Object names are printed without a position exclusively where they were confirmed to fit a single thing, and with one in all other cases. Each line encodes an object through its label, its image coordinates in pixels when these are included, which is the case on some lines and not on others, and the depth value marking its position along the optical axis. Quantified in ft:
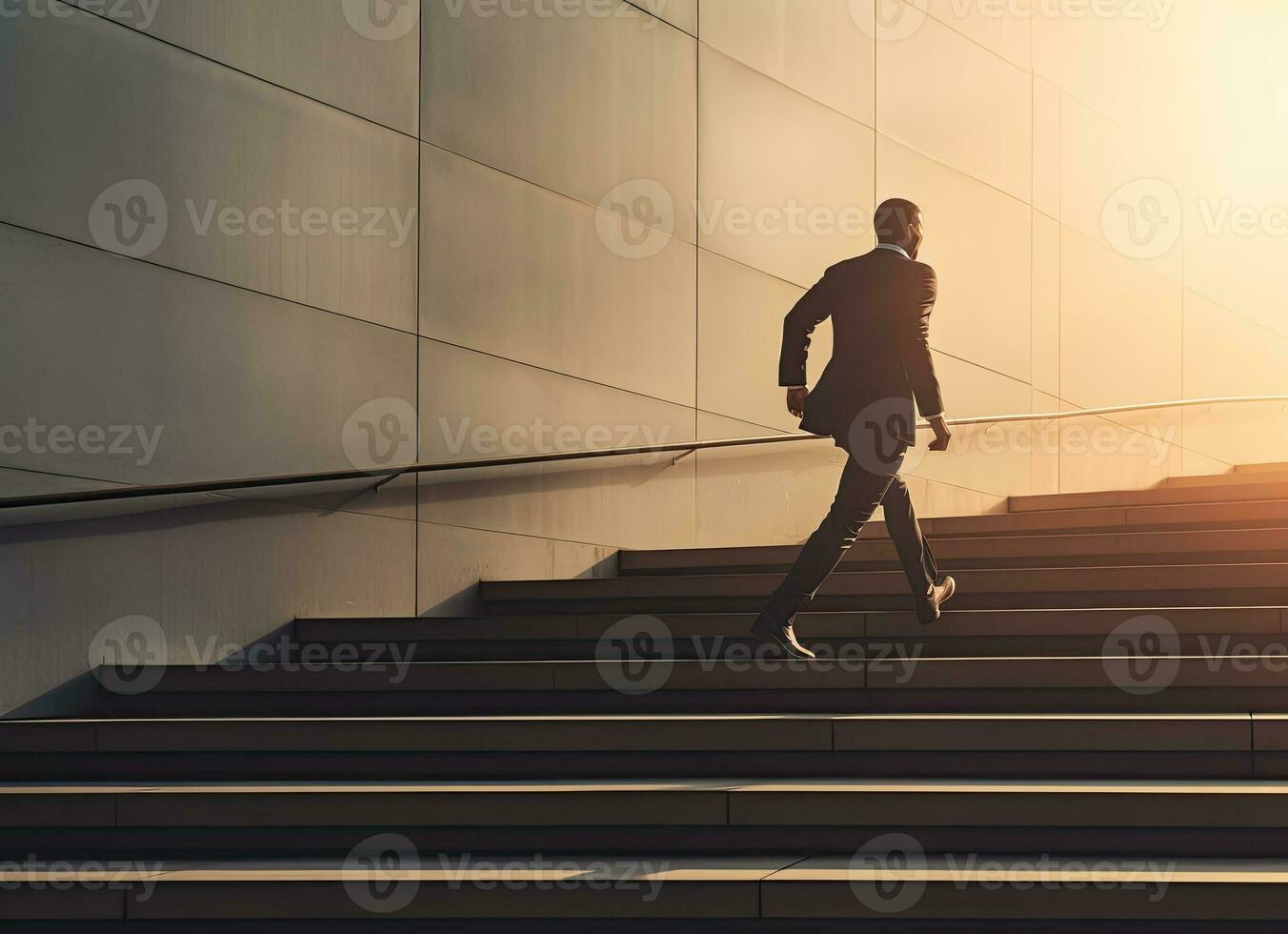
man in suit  18.61
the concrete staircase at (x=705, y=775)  13.00
